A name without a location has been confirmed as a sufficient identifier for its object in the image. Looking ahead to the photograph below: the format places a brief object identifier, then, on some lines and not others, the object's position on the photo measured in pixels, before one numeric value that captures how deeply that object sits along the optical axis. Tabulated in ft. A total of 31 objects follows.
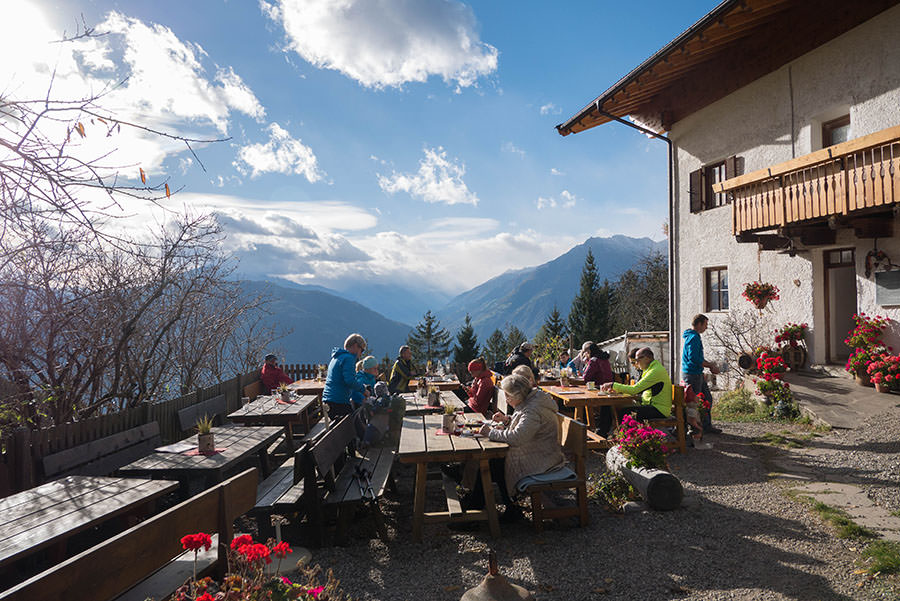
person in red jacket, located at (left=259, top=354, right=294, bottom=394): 35.58
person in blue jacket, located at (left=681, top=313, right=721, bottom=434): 28.43
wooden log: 17.43
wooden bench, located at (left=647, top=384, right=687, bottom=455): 24.36
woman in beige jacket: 15.74
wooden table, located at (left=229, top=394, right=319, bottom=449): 23.66
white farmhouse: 30.60
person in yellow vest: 23.86
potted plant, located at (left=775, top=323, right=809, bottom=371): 36.65
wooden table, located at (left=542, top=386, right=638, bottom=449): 22.59
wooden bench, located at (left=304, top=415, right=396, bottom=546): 14.94
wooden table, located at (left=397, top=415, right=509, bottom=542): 15.35
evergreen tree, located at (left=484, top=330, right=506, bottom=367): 216.60
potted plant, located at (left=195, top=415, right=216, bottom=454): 16.42
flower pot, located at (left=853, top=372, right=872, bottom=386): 31.81
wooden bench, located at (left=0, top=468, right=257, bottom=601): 6.20
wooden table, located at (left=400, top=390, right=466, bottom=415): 26.20
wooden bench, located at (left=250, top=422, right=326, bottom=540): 14.67
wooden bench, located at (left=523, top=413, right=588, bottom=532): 15.74
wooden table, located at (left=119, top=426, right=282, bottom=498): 14.98
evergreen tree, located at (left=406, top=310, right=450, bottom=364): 232.12
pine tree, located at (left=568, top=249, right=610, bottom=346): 182.19
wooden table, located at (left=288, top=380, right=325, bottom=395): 33.02
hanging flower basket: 38.73
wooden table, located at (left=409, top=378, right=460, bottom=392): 34.99
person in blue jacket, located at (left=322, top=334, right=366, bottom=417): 23.38
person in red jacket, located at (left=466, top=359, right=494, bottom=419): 23.99
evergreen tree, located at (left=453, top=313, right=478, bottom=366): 174.91
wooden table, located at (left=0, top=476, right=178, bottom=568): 9.94
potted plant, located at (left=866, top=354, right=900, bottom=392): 29.14
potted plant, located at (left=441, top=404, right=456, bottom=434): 17.39
